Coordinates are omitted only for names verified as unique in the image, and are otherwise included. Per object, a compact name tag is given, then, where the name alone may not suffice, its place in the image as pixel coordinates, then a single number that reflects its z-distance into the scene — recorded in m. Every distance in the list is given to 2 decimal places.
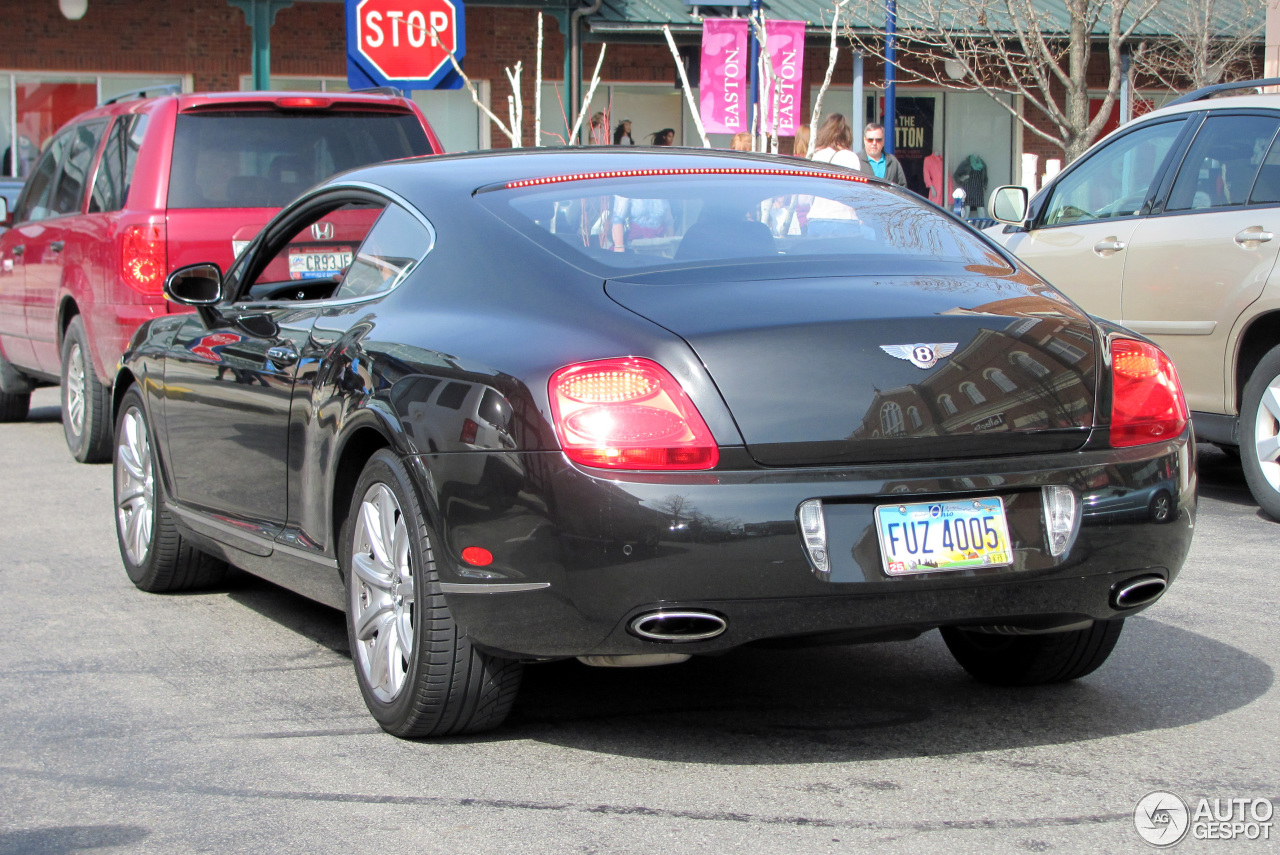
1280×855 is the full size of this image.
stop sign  15.84
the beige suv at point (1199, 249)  7.45
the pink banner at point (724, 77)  17.14
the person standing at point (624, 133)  24.49
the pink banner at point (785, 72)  15.71
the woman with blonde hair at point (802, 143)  13.00
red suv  8.57
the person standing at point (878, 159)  13.45
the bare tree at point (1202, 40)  20.72
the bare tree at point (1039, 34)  16.88
